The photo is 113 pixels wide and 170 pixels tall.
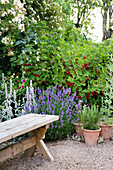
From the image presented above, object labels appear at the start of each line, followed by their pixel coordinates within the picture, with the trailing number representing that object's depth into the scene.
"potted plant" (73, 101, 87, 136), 3.55
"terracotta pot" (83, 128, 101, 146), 3.31
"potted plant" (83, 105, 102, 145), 3.32
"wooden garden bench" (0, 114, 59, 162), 2.07
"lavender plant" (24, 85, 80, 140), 3.39
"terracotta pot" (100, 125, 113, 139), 3.67
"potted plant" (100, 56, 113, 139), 3.67
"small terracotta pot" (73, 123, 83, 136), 3.54
